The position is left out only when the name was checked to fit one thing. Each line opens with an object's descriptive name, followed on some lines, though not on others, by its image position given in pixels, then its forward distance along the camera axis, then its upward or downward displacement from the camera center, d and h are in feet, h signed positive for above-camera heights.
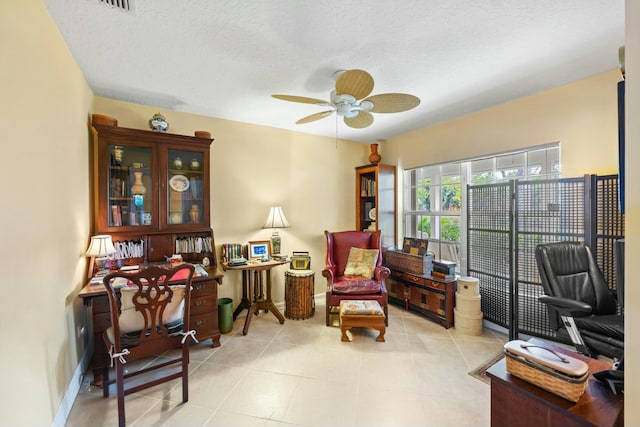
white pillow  5.84 -2.22
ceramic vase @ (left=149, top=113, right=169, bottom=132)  9.24 +3.21
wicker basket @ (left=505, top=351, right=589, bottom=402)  3.35 -2.26
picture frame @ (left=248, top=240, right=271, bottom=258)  11.38 -1.54
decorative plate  9.57 +1.16
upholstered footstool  9.00 -3.60
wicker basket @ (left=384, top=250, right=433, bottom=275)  11.27 -2.23
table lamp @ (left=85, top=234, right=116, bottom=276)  7.47 -0.93
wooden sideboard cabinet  10.18 -3.49
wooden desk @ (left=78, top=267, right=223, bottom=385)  7.27 -2.95
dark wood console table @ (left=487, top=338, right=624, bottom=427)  3.21 -2.48
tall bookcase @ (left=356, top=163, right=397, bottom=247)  13.48 +0.70
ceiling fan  5.99 +2.96
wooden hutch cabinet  8.39 +0.51
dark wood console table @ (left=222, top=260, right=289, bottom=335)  10.21 -3.34
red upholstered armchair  10.30 -2.66
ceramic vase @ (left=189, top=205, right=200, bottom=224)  9.91 +0.01
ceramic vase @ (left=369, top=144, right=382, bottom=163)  13.67 +2.95
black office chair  6.17 -2.20
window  9.37 +1.22
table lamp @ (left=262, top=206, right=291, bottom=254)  11.52 -0.41
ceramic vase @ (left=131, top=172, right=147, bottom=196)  8.97 +0.97
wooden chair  5.58 -2.51
